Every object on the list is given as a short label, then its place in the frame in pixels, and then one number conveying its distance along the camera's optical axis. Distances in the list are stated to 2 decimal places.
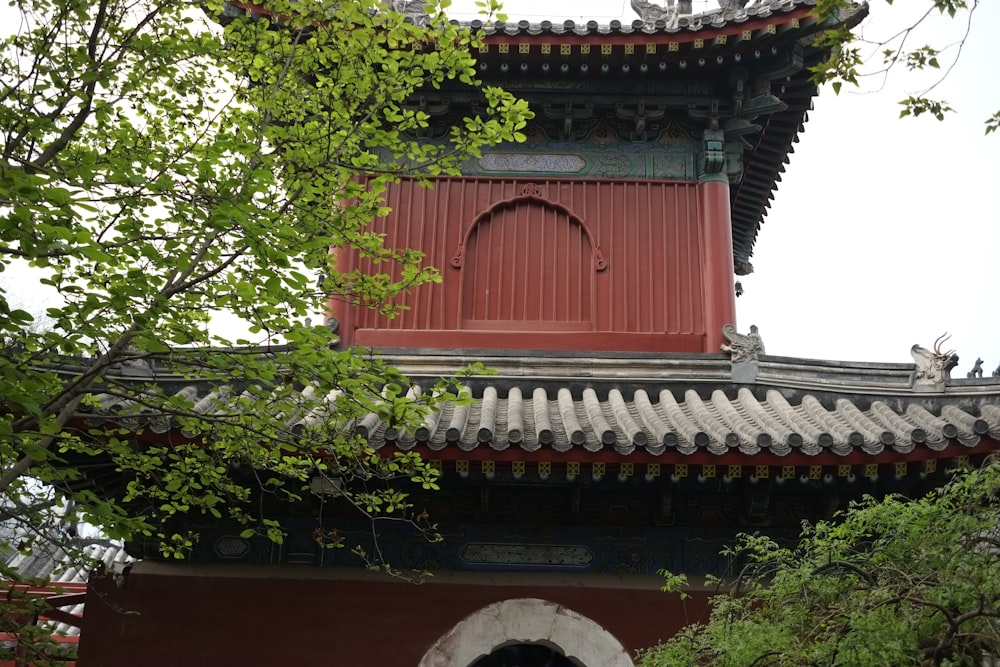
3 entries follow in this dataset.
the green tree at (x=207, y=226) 4.67
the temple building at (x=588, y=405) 6.53
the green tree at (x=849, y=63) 3.85
